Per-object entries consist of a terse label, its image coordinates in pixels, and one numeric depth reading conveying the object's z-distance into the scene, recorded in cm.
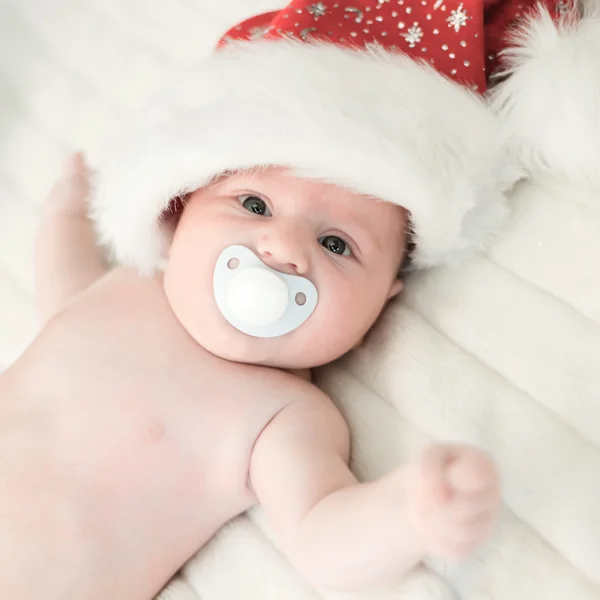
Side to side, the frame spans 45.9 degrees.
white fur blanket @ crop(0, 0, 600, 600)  63
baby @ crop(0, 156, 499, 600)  70
